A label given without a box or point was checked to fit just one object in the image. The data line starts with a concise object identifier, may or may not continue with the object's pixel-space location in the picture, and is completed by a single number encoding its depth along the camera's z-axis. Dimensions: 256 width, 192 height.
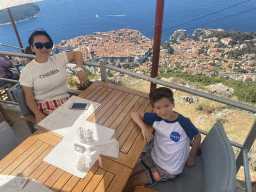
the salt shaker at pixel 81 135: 1.12
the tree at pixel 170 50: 28.45
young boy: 1.27
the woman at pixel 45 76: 1.64
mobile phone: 1.53
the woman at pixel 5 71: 3.08
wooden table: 0.94
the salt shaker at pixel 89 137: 1.11
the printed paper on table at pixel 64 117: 1.30
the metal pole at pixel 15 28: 5.15
